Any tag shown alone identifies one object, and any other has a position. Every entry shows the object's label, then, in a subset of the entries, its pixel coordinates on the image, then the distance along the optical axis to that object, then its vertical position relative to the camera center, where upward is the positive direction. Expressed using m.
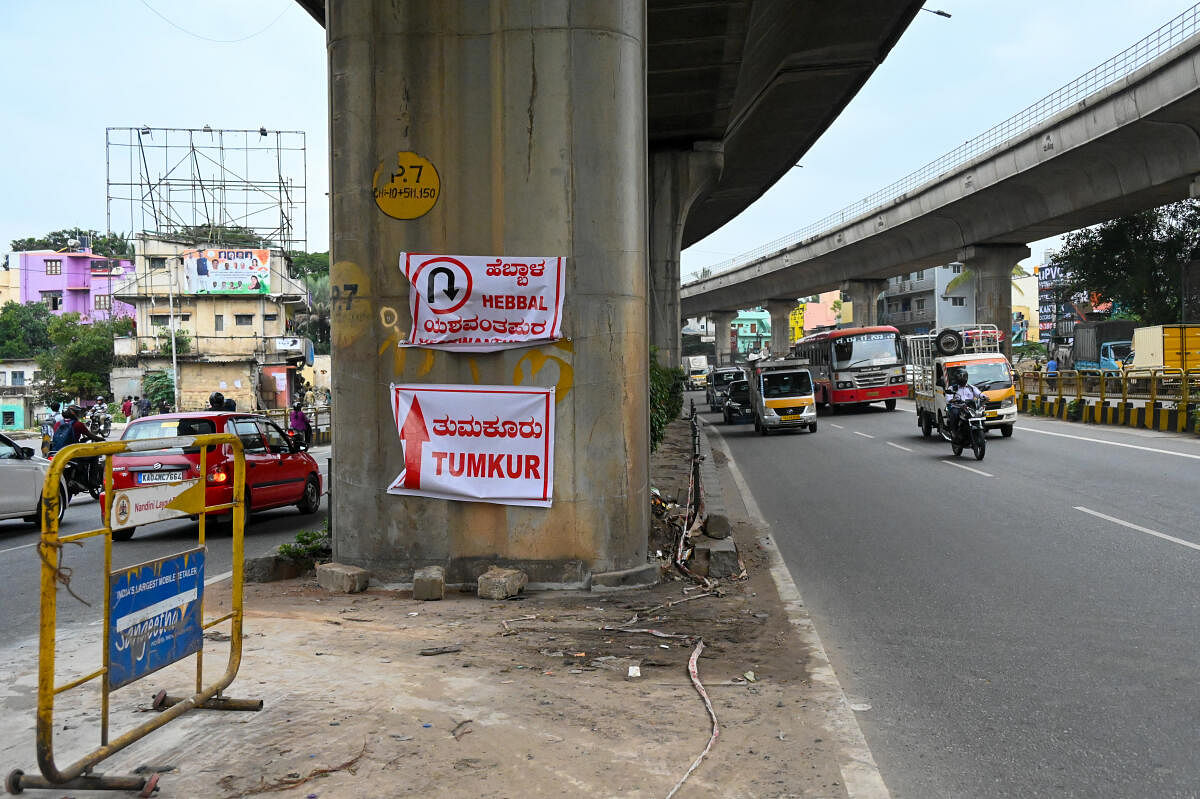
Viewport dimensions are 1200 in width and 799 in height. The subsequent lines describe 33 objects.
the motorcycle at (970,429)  18.91 -1.16
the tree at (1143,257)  49.28 +5.73
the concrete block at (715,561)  9.23 -1.80
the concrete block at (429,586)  8.09 -1.76
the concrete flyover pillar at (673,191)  29.39 +5.51
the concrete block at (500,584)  8.01 -1.73
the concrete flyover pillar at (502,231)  8.45 +1.24
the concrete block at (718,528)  10.30 -1.65
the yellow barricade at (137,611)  3.89 -1.08
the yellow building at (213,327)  59.75 +3.06
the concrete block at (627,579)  8.38 -1.79
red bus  39.66 +0.14
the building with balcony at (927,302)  93.25 +6.86
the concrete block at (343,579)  8.42 -1.77
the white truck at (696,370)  86.88 +0.14
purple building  92.62 +9.12
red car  11.83 -1.12
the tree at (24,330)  84.50 +4.05
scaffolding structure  58.44 +10.56
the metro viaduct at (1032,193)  27.42 +6.61
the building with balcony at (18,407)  57.31 -1.83
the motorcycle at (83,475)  16.81 -1.73
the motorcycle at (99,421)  31.91 -1.56
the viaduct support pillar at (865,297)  58.84 +4.43
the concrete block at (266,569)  9.17 -1.83
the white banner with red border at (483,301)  8.42 +0.62
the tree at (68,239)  105.50 +14.43
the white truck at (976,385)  23.64 -0.45
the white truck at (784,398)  30.31 -0.85
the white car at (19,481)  13.90 -1.52
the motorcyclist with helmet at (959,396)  19.61 -0.53
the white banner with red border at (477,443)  8.41 -0.60
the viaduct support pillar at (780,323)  71.75 +3.57
